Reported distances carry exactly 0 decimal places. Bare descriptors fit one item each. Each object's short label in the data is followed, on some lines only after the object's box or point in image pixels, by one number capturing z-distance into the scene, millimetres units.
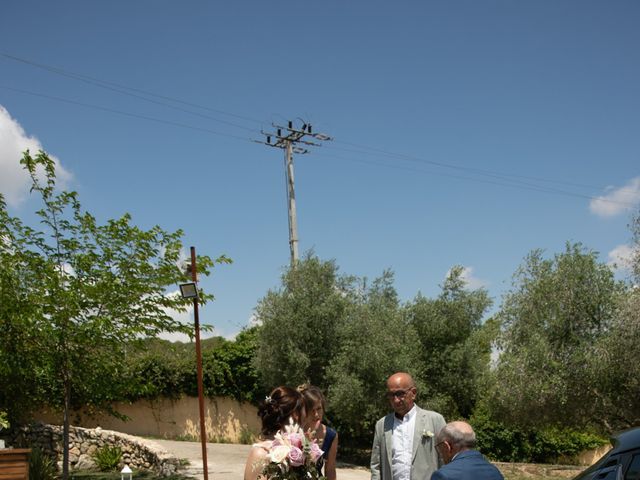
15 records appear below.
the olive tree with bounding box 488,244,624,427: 14695
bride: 3973
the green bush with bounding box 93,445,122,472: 16797
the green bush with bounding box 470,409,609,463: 21156
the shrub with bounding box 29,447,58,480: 13125
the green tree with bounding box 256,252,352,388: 20750
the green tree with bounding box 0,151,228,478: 12406
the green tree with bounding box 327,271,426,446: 19203
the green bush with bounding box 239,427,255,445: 24109
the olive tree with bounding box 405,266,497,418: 21578
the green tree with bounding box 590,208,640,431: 13570
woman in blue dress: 4633
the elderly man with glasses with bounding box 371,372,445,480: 5004
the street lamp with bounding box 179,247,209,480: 11805
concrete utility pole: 26484
